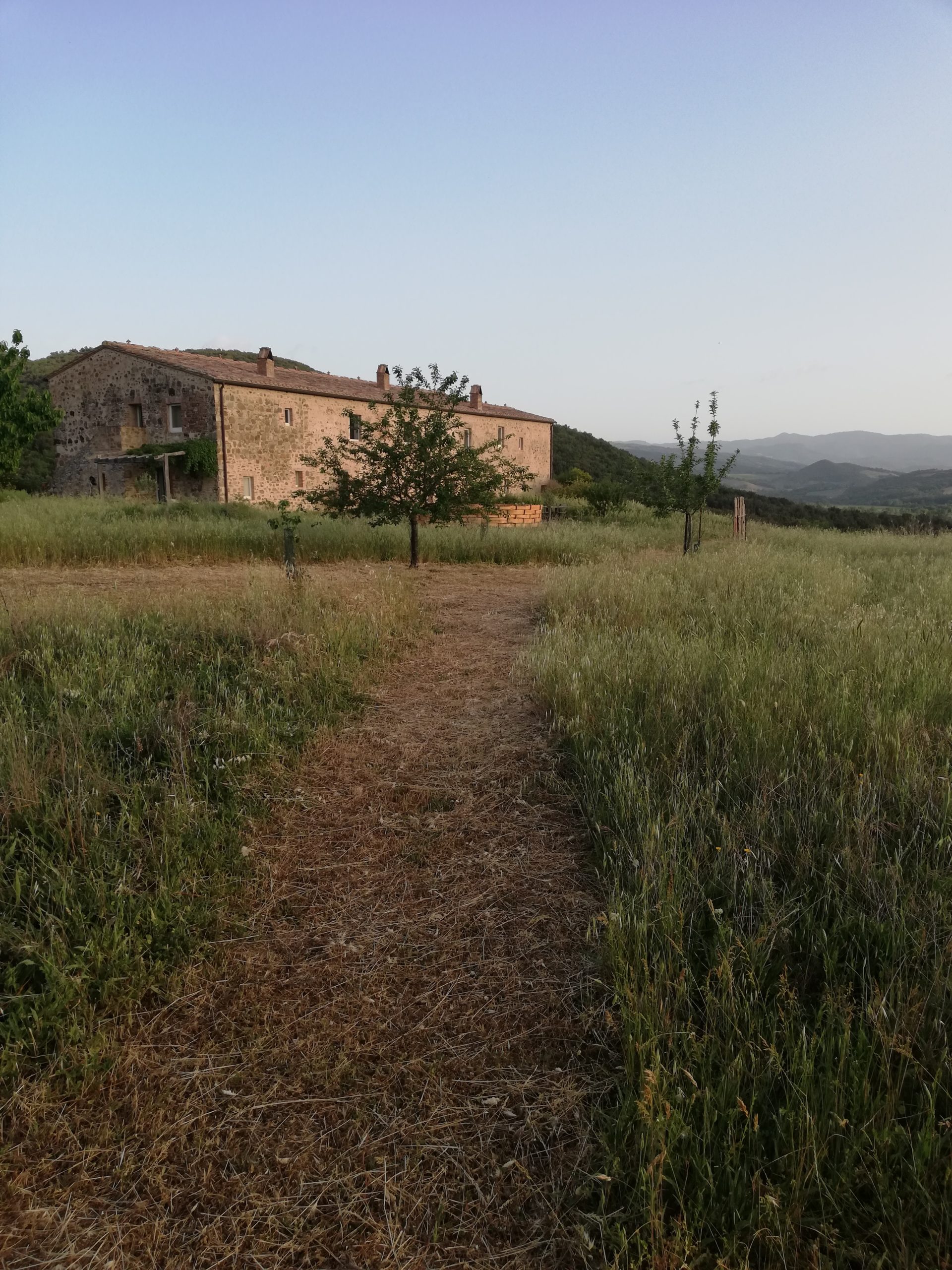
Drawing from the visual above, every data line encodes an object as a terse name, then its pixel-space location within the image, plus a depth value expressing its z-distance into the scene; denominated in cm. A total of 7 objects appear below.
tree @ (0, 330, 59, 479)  1875
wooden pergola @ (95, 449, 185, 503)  2647
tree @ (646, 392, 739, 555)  1458
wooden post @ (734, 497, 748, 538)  1880
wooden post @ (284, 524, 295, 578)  924
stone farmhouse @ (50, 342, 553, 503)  2758
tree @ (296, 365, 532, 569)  1217
